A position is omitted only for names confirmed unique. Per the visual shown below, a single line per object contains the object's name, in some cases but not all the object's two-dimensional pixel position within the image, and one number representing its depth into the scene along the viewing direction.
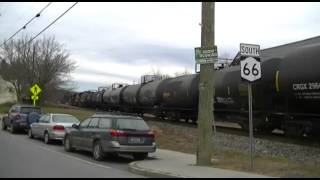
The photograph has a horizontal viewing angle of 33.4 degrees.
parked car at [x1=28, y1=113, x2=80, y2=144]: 23.64
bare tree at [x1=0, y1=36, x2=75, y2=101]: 69.38
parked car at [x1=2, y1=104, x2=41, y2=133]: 30.81
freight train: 18.36
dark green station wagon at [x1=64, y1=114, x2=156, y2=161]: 16.92
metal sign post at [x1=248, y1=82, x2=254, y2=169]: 14.14
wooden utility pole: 15.55
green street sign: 15.55
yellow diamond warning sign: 42.91
